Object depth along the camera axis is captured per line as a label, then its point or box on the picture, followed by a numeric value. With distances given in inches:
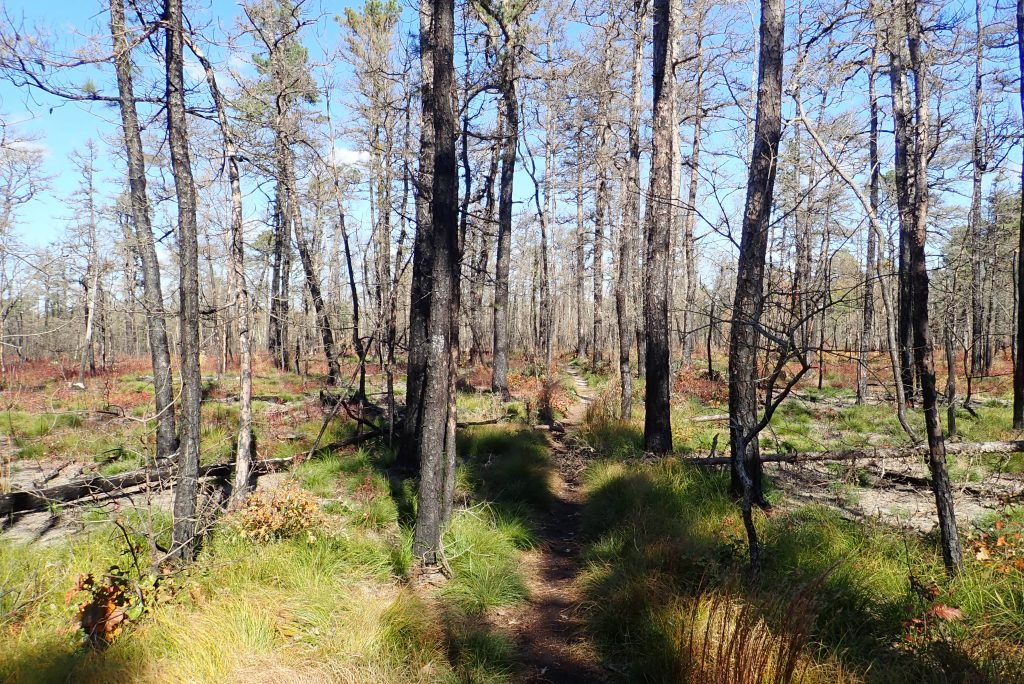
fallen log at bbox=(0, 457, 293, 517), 255.1
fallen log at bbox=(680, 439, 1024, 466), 298.7
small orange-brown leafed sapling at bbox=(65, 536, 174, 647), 137.4
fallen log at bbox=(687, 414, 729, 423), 433.4
